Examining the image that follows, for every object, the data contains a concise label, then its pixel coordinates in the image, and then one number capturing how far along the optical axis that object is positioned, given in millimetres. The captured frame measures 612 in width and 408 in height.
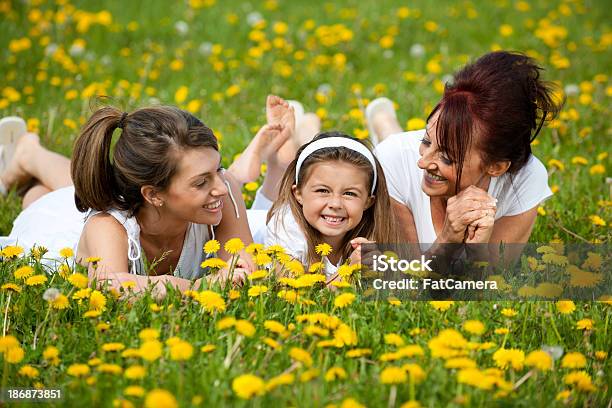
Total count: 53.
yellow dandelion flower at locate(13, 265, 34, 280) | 5629
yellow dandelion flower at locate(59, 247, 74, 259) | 5906
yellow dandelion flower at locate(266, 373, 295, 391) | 4082
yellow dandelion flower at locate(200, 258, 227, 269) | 5547
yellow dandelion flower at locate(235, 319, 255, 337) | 4613
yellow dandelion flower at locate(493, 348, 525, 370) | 4607
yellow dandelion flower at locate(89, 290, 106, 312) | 5215
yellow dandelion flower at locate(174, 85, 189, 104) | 10812
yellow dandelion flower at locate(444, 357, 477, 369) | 4270
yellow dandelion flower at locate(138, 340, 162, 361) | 4254
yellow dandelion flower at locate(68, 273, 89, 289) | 5344
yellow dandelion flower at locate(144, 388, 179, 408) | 3687
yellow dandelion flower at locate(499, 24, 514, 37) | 13992
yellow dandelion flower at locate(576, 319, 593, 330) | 5285
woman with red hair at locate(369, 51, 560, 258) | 6504
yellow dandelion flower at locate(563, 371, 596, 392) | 4527
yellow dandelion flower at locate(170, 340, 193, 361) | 4262
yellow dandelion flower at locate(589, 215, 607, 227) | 7274
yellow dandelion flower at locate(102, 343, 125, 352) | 4605
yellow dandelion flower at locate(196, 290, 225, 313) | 5018
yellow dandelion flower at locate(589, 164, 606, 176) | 8789
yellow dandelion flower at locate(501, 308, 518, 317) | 5336
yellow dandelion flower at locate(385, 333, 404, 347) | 4715
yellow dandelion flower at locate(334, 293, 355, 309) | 5168
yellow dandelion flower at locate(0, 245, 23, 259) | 5875
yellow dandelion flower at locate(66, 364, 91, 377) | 4371
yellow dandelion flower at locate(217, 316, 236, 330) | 4617
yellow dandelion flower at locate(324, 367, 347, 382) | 4457
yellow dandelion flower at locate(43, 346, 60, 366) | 4570
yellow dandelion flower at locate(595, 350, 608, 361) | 5074
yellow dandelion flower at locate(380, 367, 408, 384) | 4281
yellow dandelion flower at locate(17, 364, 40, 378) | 4582
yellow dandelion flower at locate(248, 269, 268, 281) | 5624
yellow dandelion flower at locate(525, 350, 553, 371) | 4461
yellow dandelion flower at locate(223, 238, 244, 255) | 5836
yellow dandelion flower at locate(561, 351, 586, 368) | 4641
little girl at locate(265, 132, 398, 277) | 6652
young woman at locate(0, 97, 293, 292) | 6418
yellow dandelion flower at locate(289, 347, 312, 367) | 4441
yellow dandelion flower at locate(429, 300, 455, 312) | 5489
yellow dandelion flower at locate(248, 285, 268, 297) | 5391
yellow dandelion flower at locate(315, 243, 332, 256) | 6020
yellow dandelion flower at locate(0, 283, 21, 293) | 5352
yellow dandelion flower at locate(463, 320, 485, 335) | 4812
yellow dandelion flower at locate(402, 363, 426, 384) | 4328
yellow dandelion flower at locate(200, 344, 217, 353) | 4648
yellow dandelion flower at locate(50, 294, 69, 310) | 5133
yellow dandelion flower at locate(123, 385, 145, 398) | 3996
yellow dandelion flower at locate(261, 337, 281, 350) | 4672
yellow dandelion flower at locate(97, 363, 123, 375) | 4266
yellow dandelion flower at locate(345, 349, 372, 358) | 4773
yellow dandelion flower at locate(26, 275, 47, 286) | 5434
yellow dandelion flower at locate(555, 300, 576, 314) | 5480
